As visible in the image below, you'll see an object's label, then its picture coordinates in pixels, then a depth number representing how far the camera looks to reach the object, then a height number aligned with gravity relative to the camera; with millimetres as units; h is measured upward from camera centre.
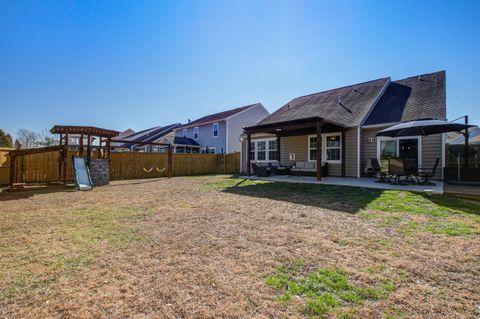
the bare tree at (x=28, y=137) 33697 +3386
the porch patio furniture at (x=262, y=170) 13680 -672
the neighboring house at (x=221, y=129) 23922 +3289
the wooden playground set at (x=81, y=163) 10508 -202
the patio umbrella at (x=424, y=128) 7758 +1089
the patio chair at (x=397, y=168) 8844 -355
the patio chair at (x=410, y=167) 8891 -323
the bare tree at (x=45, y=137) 33059 +3403
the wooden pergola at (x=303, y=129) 10609 +1645
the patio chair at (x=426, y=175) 8474 -624
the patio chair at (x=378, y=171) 9870 -558
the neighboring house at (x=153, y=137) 26969 +3108
